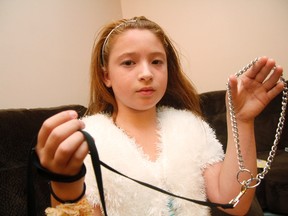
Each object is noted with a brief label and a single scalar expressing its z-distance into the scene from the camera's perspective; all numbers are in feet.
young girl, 2.01
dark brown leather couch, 2.53
